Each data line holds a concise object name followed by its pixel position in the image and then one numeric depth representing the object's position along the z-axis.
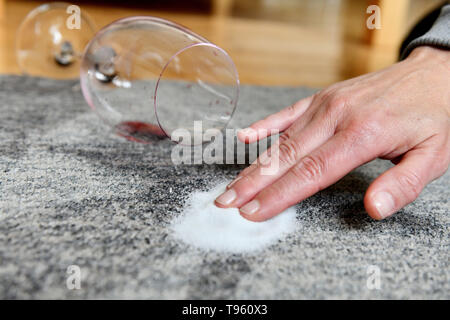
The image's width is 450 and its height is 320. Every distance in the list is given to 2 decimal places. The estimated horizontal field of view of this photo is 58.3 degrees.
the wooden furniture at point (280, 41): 1.43
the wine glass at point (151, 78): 0.62
